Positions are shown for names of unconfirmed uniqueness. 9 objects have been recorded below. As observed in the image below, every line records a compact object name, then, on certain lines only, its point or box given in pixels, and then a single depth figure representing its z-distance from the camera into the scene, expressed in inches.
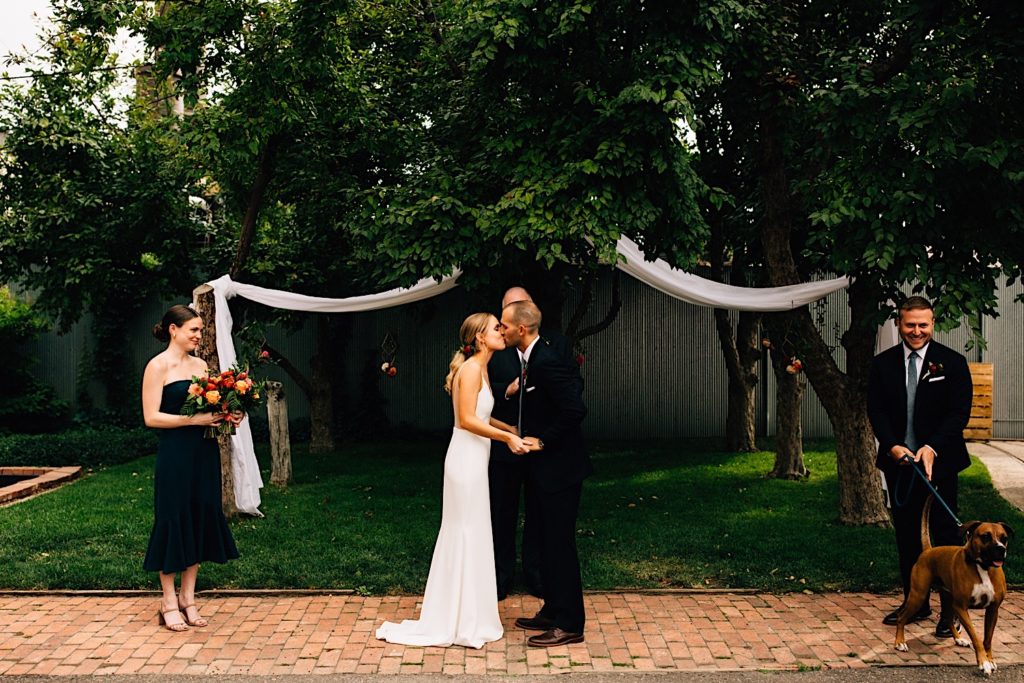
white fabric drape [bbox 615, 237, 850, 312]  332.2
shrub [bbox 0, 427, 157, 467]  495.2
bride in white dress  207.0
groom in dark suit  205.6
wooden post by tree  418.9
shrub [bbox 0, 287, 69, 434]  602.5
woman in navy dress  217.8
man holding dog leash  213.3
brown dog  183.2
